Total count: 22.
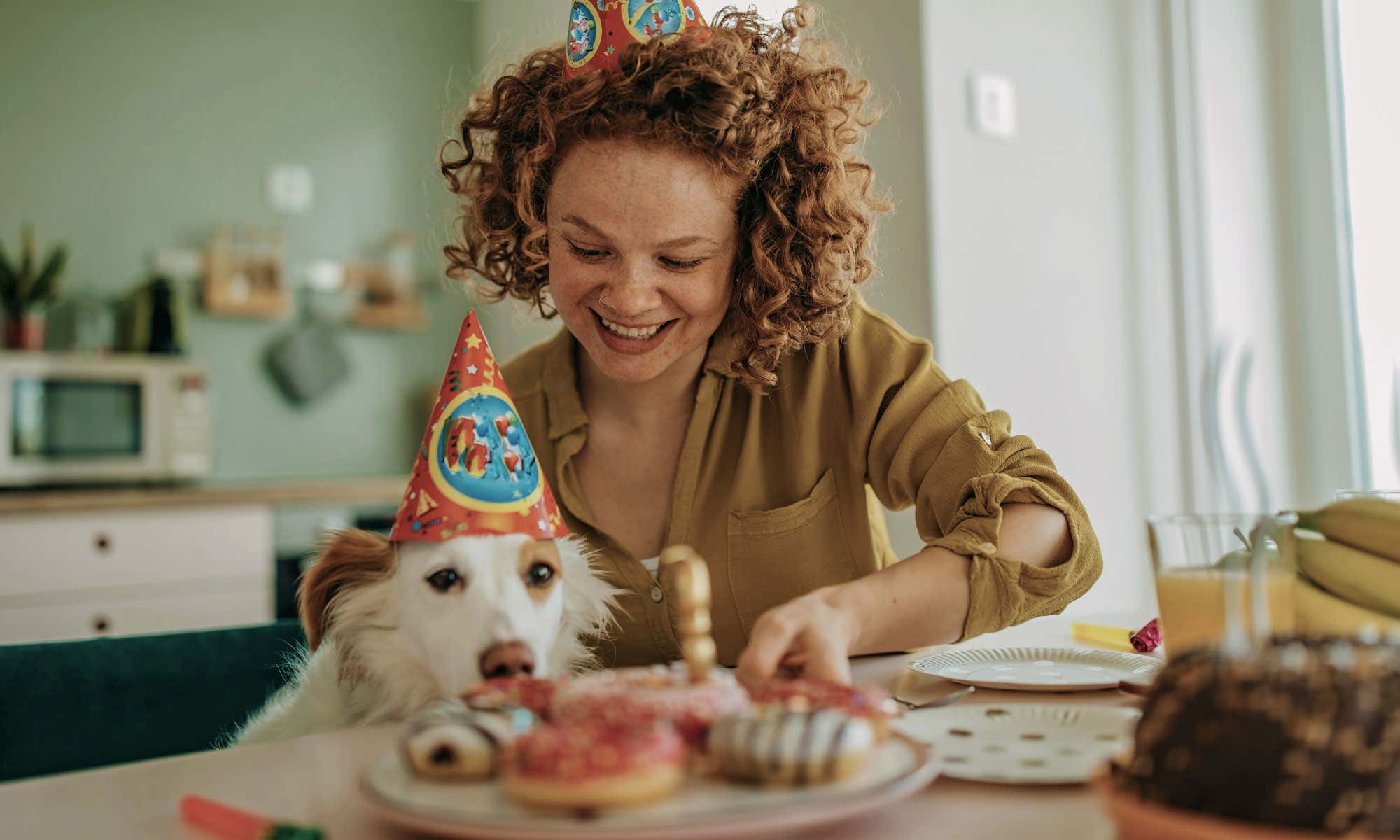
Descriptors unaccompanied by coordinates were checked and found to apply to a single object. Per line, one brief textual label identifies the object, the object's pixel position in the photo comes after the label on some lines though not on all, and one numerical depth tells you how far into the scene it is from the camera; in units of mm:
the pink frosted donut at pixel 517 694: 574
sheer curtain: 1922
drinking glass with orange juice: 619
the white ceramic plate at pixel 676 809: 435
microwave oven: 2836
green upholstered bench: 973
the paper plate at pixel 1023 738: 576
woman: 985
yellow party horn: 1054
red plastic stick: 519
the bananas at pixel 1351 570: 685
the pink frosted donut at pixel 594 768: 432
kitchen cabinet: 2559
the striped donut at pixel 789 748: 463
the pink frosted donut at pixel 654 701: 503
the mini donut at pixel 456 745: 500
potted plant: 2990
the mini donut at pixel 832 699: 539
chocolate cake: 399
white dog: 735
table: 515
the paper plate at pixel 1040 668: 820
